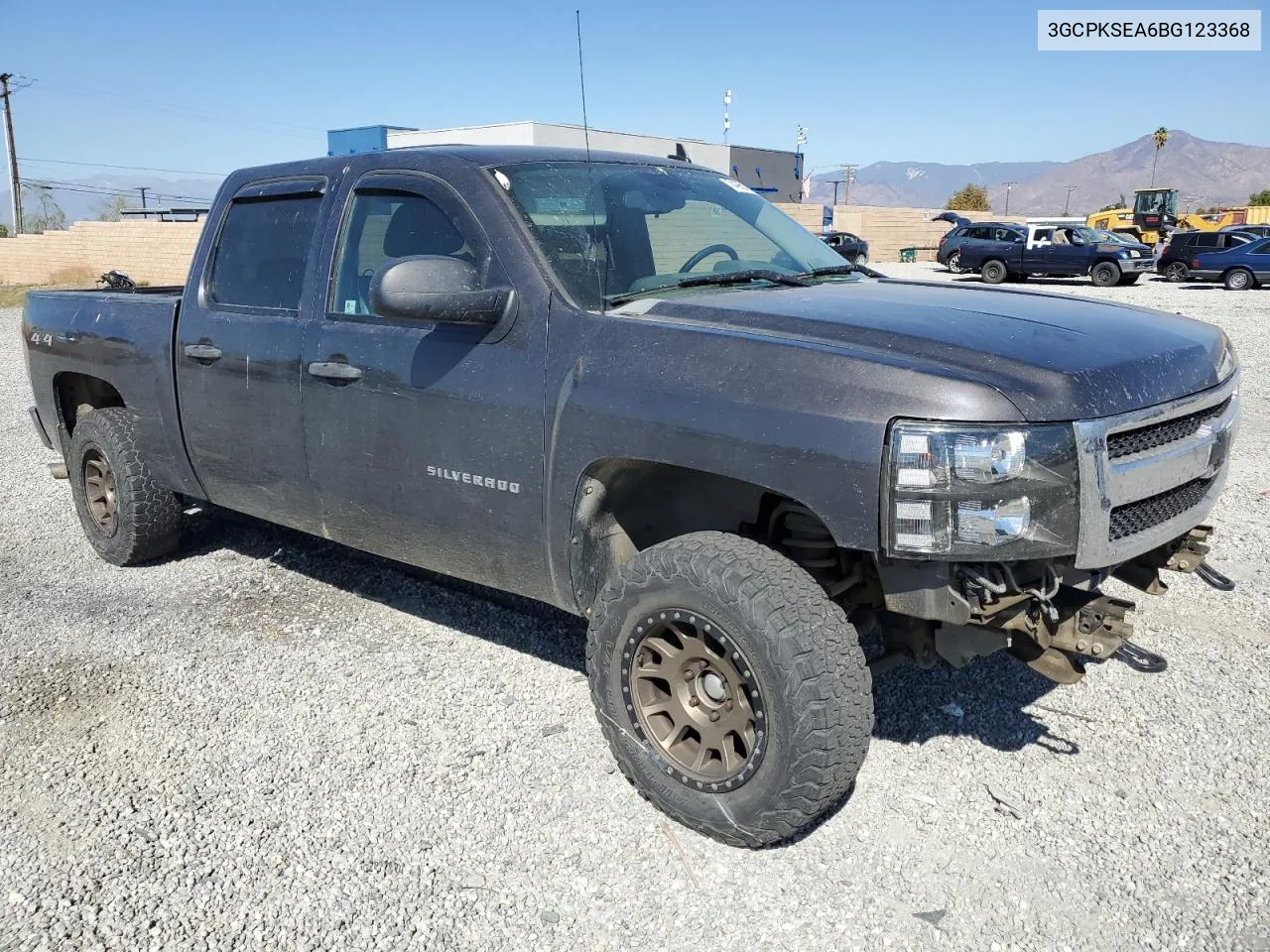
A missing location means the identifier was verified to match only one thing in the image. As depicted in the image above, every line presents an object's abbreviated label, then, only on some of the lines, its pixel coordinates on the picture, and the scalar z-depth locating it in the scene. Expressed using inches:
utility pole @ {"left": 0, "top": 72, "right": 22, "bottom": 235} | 1785.2
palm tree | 4192.9
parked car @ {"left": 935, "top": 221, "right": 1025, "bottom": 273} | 1123.3
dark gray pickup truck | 101.0
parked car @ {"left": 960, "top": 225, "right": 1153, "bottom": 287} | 1045.8
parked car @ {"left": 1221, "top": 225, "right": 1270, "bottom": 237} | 995.9
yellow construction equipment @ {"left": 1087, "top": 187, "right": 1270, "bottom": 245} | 1482.5
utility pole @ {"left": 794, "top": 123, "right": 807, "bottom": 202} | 2144.4
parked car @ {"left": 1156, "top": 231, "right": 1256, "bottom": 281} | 973.2
